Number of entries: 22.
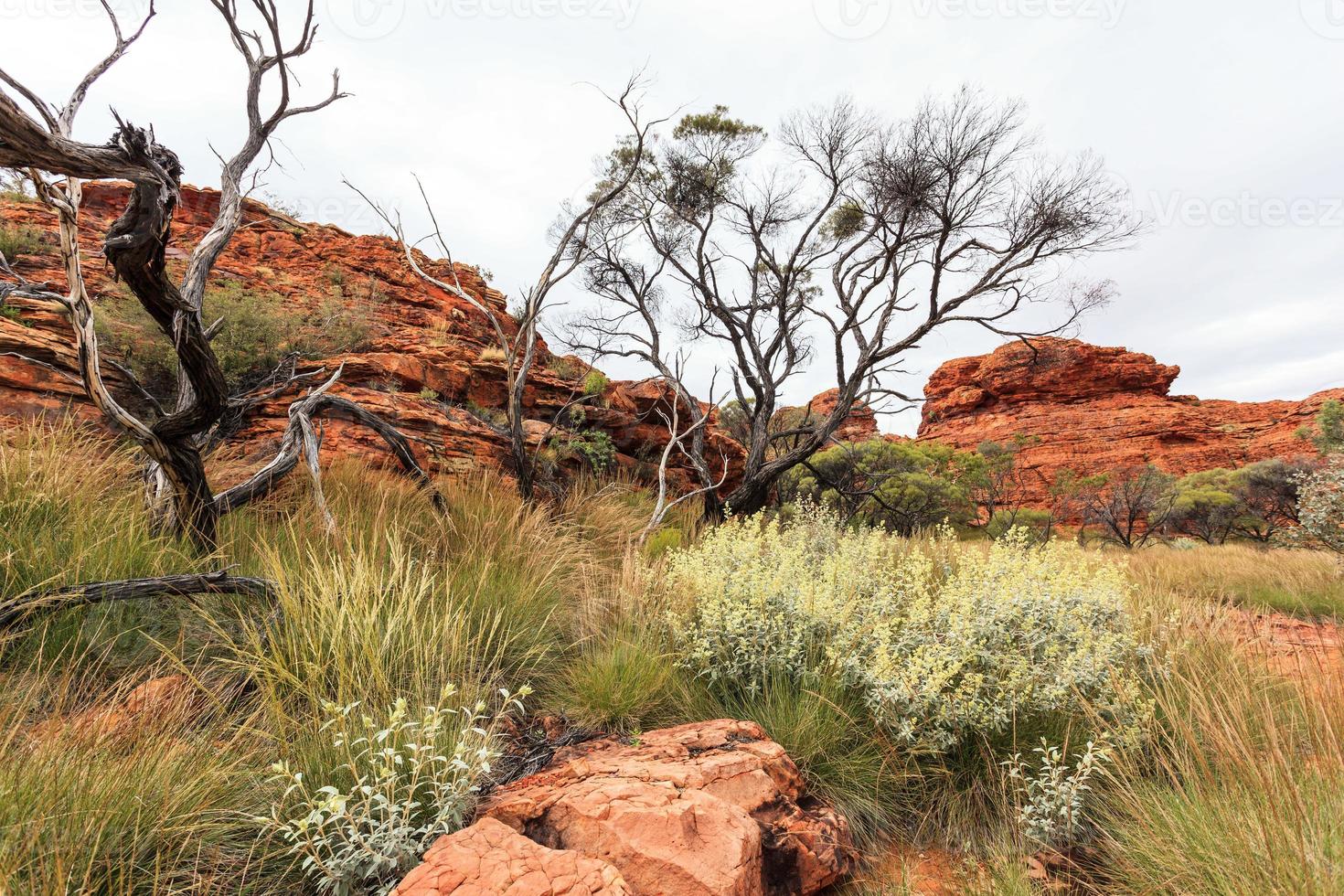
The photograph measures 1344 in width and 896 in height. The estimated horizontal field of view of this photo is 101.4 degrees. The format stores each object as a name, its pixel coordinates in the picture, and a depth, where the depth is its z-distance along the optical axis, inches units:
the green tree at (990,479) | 733.9
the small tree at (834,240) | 420.5
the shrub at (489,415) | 342.8
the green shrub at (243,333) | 269.4
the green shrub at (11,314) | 228.7
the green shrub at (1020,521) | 676.9
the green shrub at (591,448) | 352.5
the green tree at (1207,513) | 857.5
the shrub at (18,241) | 313.4
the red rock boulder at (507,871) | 58.8
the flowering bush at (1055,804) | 88.0
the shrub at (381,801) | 63.9
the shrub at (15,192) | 376.8
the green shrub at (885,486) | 517.0
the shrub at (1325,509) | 376.0
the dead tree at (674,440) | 289.2
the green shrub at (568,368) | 446.9
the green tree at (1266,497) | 826.2
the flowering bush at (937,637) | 107.4
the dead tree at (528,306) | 267.4
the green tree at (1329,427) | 995.9
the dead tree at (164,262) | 94.9
